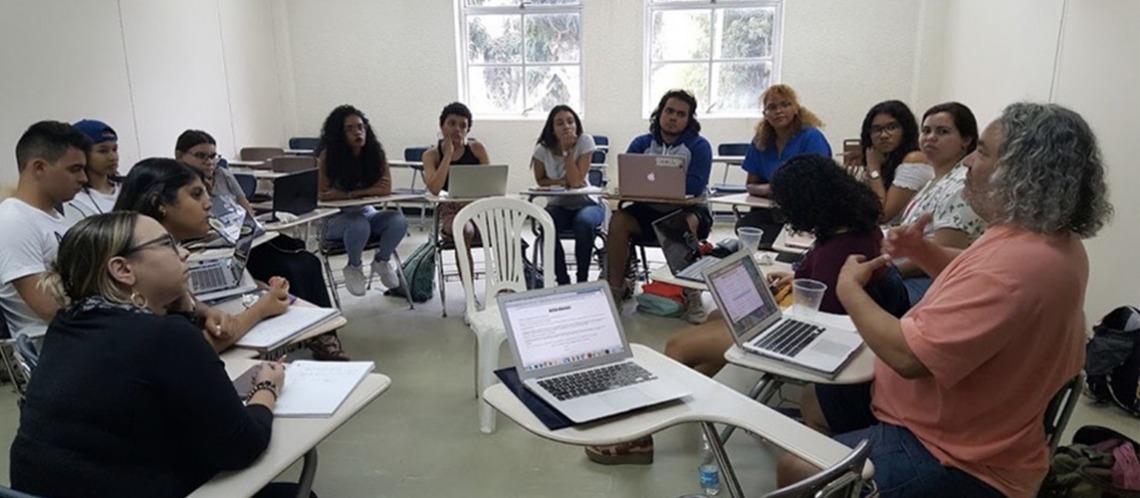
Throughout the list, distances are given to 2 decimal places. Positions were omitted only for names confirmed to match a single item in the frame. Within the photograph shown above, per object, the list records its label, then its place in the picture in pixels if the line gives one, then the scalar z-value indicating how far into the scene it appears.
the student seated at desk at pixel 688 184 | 3.88
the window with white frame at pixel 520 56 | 6.70
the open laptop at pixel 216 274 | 2.06
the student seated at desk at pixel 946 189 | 2.32
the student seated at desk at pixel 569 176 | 4.02
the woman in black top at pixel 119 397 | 1.09
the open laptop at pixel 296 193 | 3.32
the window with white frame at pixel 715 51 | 6.40
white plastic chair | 2.87
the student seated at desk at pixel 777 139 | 3.73
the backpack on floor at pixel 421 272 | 4.20
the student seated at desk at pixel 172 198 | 2.11
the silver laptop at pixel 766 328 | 1.60
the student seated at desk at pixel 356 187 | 3.91
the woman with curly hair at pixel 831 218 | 1.91
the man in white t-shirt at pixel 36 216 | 2.12
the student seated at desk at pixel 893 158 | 3.05
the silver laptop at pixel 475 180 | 3.73
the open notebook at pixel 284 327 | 1.75
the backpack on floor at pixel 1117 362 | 2.61
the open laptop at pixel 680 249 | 2.46
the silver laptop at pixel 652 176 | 3.59
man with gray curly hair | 1.23
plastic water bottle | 2.16
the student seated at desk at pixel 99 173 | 2.85
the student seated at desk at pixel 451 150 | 4.14
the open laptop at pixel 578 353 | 1.37
